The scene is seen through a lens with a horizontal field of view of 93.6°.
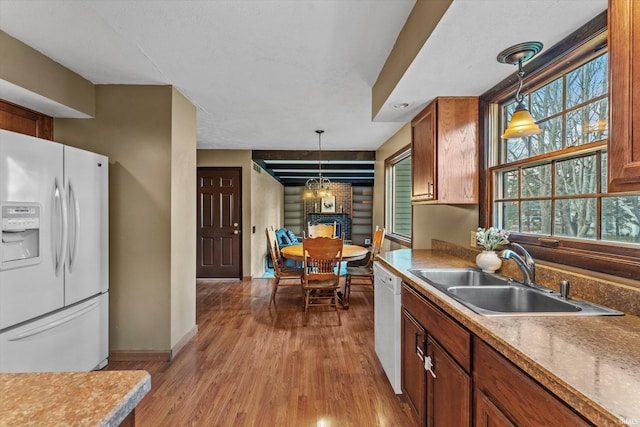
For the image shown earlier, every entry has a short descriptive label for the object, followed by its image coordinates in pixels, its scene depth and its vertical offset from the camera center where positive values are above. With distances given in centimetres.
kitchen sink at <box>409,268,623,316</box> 119 -41
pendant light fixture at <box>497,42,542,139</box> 150 +60
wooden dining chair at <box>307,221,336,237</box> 509 -31
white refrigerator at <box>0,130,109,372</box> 175 -30
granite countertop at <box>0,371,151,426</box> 56 -38
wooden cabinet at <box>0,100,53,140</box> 226 +74
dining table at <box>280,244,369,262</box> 388 -54
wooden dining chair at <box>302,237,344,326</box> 349 -60
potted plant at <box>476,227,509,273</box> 183 -21
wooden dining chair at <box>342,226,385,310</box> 405 -81
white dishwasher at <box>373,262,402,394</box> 200 -78
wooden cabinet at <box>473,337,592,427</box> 76 -54
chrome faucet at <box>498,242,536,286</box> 153 -27
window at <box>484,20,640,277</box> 131 +20
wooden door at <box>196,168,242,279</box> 556 -21
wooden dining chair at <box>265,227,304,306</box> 407 -81
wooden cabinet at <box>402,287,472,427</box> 122 -75
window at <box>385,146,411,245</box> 434 +25
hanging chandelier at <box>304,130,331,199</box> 446 +39
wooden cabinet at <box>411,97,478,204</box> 222 +46
